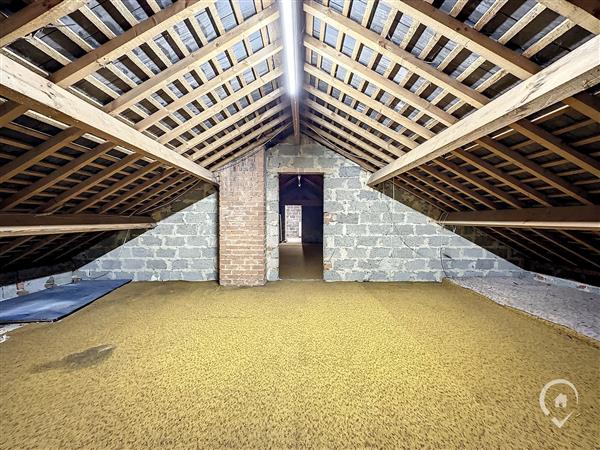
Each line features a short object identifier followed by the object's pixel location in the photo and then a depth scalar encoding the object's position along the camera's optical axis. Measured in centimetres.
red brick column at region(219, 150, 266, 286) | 461
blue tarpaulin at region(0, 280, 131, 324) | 314
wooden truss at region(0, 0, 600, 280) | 147
